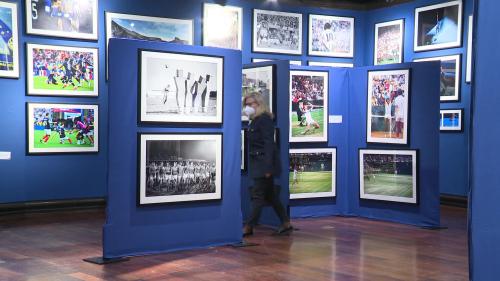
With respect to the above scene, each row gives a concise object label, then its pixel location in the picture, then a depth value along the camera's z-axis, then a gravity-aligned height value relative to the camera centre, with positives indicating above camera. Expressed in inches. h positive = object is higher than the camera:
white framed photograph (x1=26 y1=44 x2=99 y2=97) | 355.3 +24.3
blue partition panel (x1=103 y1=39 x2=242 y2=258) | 226.2 -31.4
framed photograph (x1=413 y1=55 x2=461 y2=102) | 394.9 +24.7
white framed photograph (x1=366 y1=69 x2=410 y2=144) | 330.0 +4.4
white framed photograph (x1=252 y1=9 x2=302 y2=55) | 431.2 +60.3
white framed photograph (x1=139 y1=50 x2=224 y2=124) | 232.5 +9.7
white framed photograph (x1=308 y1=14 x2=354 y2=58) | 454.0 +60.9
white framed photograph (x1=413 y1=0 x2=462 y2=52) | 396.5 +61.9
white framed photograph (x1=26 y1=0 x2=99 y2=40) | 354.9 +57.0
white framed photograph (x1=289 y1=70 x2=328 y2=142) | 346.9 +3.9
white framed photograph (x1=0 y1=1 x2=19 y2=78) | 345.7 +40.3
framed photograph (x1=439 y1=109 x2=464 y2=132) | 393.7 -3.9
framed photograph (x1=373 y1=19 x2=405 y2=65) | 441.4 +55.4
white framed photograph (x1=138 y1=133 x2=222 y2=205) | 233.1 -23.5
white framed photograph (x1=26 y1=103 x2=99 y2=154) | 355.6 -11.7
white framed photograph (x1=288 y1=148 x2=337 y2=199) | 346.3 -36.2
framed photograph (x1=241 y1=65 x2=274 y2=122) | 317.7 +16.5
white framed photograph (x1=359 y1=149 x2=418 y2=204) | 326.0 -35.8
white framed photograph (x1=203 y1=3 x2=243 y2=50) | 412.8 +61.7
